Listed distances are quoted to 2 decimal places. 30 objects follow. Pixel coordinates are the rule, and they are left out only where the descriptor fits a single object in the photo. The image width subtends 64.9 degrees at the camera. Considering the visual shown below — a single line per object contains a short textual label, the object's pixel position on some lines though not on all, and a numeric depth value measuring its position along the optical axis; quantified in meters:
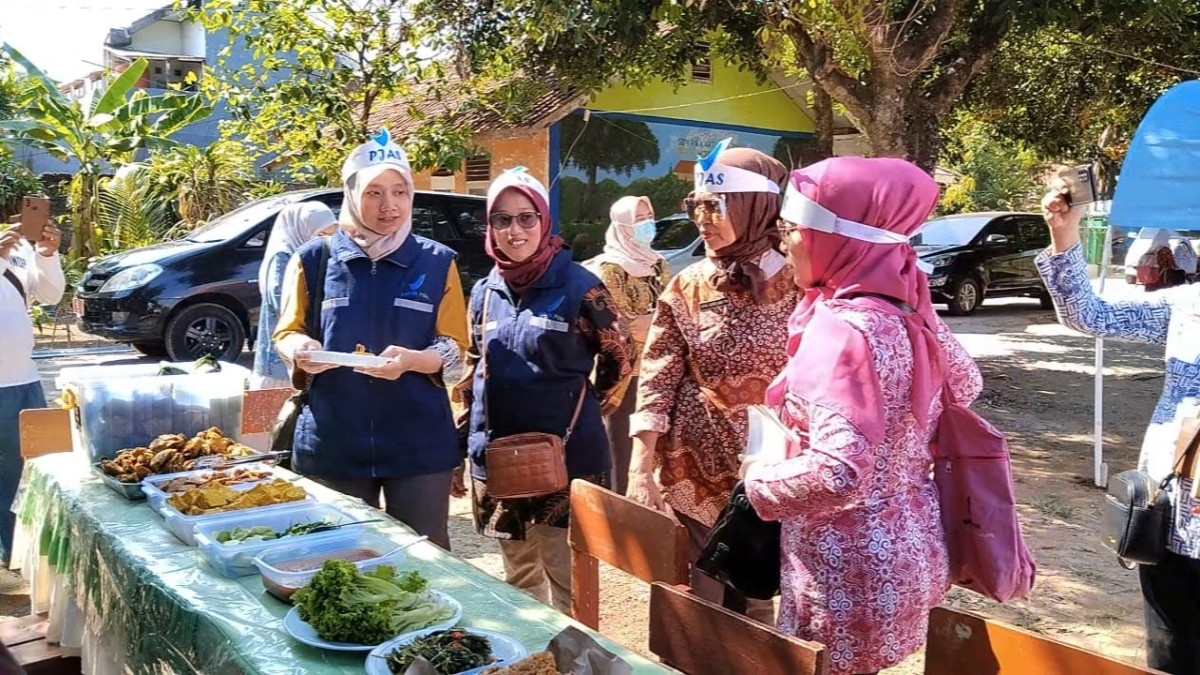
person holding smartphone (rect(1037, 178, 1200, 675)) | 2.16
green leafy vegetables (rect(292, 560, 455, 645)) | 1.73
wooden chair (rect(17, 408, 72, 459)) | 3.28
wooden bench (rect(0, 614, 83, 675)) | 2.87
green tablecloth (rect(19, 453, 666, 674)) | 1.78
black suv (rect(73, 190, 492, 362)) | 8.84
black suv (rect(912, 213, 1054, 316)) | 14.67
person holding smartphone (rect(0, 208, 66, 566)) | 3.78
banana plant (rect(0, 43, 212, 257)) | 12.52
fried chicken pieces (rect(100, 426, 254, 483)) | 2.74
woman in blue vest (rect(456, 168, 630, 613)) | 2.92
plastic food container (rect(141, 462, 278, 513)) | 2.53
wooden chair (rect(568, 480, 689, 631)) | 2.10
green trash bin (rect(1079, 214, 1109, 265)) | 6.81
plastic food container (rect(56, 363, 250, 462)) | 2.99
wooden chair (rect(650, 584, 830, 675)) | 1.61
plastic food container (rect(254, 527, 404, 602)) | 1.96
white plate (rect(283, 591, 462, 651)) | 1.71
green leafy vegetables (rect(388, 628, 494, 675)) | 1.60
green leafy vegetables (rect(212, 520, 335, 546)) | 2.21
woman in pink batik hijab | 1.67
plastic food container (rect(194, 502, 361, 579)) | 2.12
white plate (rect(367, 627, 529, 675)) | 1.63
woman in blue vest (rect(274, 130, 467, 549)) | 2.74
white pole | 5.54
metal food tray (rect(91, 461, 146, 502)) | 2.64
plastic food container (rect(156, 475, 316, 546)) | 2.30
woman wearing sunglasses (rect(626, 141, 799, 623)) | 2.50
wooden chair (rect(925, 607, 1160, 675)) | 1.49
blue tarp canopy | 4.52
